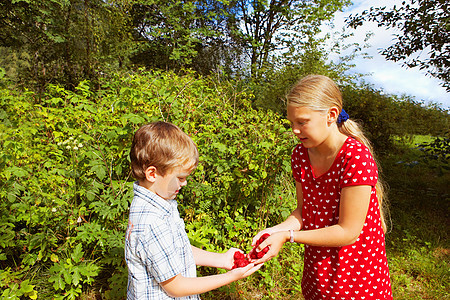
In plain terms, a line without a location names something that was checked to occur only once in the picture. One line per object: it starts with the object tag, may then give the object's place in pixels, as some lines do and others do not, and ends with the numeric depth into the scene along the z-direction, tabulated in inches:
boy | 45.2
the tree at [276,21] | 512.1
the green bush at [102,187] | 86.9
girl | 50.7
